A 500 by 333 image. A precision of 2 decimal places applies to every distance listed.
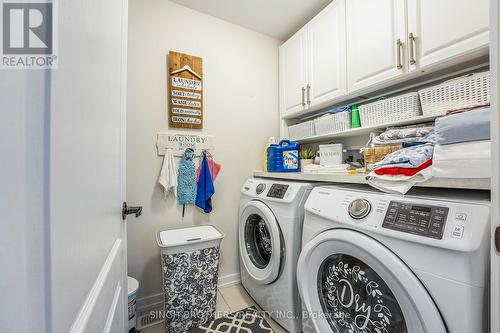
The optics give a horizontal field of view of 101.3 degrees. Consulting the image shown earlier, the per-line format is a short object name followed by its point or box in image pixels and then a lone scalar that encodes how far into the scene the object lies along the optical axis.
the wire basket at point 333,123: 1.58
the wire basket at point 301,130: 1.88
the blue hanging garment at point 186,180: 1.71
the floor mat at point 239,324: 1.40
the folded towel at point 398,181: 0.82
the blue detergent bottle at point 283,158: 1.77
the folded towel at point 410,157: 0.85
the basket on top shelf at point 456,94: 0.94
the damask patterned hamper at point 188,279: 1.37
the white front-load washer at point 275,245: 1.25
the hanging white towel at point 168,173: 1.64
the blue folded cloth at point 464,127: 0.69
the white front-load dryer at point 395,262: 0.57
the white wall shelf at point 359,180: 0.70
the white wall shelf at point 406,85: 1.11
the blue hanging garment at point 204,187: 1.77
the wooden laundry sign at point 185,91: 1.71
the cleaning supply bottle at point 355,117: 1.53
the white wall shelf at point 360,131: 1.21
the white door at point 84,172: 0.27
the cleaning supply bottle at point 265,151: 2.06
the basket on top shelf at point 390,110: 1.22
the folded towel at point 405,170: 0.85
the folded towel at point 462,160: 0.68
